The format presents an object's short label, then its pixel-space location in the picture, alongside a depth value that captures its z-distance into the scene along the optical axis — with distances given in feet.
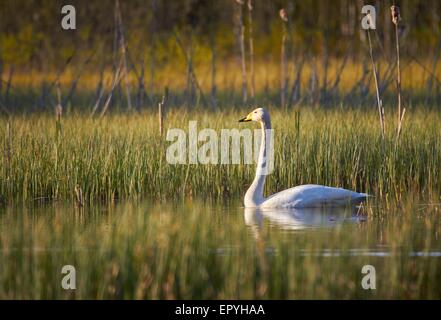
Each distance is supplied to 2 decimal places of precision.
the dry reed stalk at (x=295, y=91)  96.31
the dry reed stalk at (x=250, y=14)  92.68
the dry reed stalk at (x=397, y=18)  64.20
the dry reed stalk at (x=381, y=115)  65.72
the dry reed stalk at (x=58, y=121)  64.40
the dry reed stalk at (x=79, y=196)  57.26
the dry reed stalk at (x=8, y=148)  60.80
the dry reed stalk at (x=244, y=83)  98.18
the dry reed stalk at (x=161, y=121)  65.26
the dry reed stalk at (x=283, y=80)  92.95
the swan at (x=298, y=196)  56.49
